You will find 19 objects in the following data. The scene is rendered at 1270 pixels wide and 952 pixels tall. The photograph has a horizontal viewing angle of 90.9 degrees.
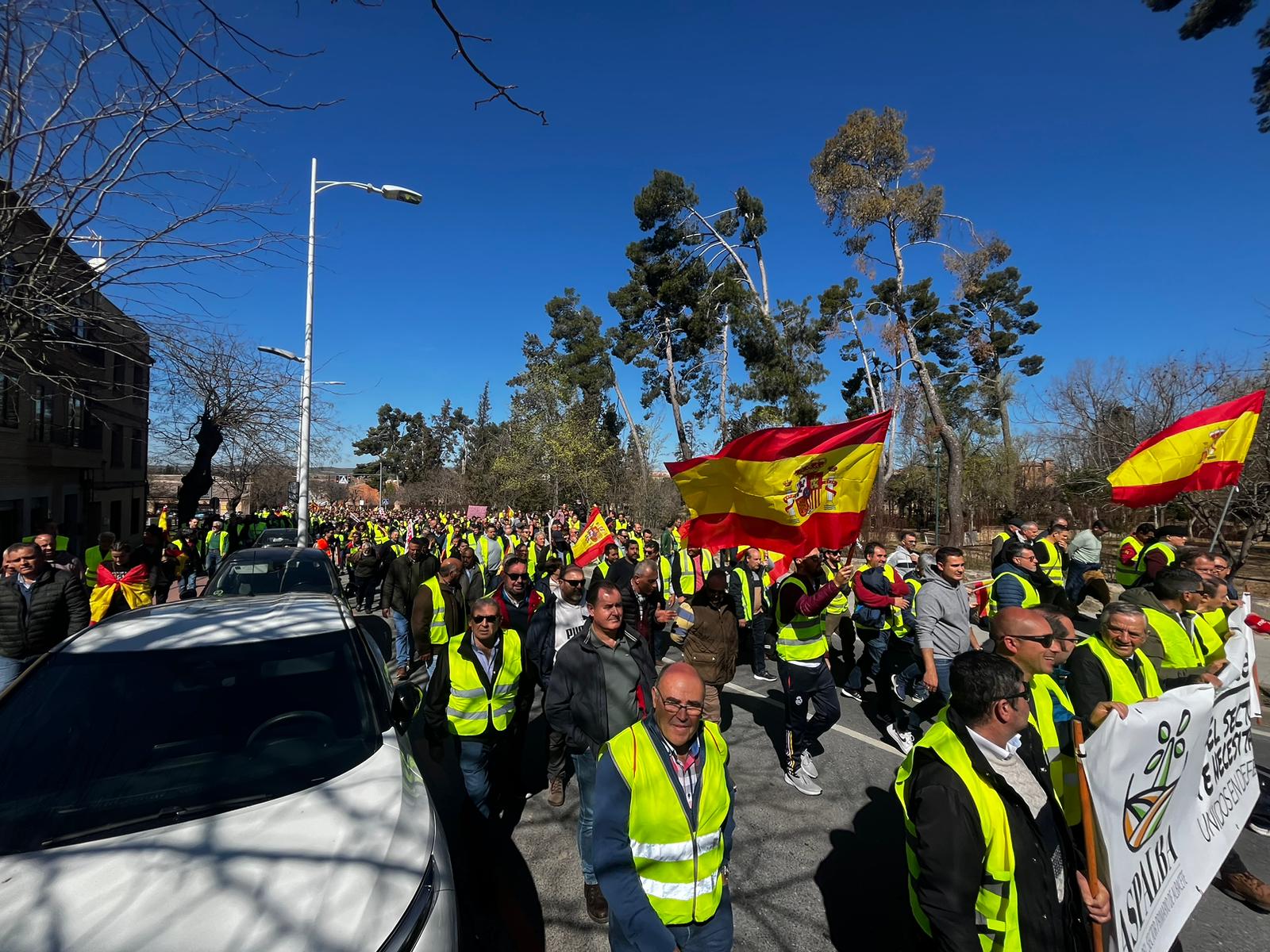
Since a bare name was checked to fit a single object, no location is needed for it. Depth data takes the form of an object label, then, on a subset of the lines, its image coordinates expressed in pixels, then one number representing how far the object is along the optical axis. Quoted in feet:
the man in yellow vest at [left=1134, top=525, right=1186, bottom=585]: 21.08
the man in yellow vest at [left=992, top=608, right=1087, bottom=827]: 9.40
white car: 6.02
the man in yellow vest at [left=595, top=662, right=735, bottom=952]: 7.24
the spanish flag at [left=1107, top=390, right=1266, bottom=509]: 22.58
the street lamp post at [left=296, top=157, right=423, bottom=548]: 44.09
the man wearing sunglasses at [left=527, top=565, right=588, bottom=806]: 15.56
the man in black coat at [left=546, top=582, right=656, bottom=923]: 11.78
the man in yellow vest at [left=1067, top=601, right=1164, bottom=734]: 10.71
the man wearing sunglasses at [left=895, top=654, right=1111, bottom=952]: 6.59
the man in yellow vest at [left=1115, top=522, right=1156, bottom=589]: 26.67
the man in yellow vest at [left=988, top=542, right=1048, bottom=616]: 19.21
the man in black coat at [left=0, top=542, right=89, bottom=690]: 17.06
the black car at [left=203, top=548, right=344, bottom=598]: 24.18
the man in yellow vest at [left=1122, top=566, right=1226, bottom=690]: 13.17
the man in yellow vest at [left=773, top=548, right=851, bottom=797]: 16.21
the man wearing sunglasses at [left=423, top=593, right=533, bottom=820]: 12.71
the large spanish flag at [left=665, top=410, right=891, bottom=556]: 16.02
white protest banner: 7.23
